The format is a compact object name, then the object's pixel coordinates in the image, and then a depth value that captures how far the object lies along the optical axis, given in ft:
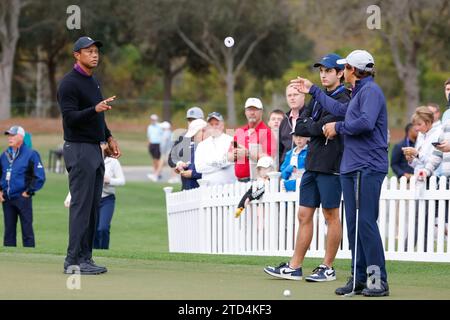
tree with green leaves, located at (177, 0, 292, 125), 205.98
